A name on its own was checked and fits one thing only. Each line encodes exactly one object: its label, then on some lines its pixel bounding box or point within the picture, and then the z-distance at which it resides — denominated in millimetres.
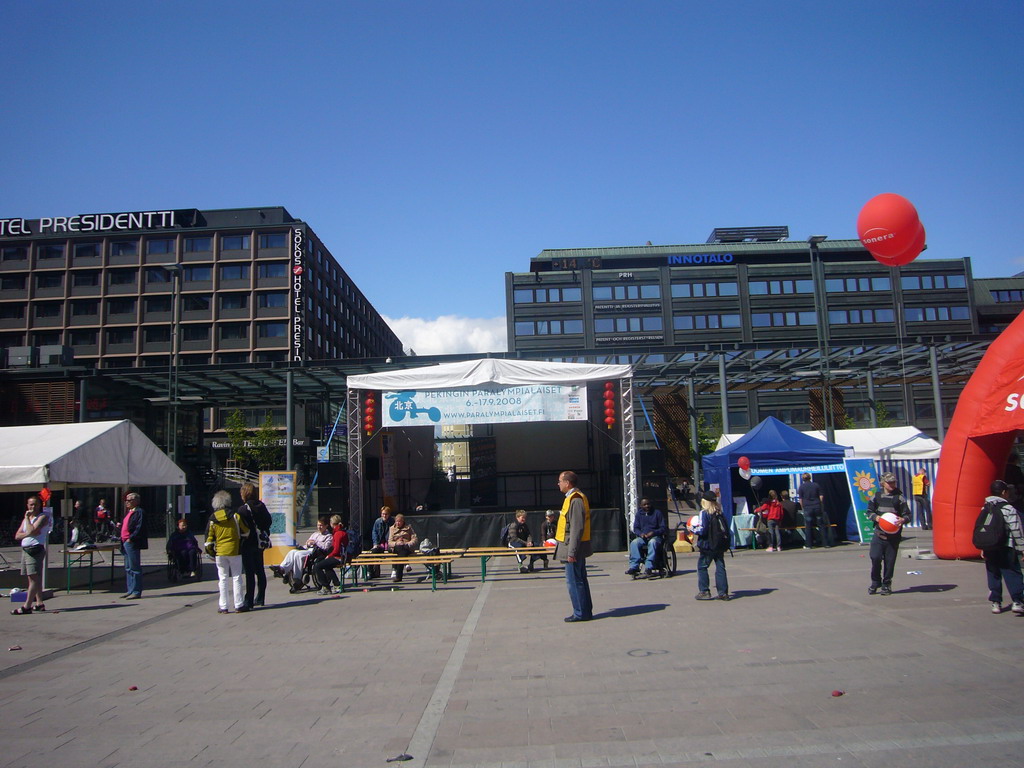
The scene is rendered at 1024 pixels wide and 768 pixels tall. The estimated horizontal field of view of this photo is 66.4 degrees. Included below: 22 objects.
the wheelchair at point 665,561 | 12906
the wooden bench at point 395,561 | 12680
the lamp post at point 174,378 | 22047
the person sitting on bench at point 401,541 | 13875
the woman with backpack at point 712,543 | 9953
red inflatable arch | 11586
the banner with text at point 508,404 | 17234
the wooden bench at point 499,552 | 13094
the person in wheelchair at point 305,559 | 12820
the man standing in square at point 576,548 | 8898
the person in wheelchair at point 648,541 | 12859
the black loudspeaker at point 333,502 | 16656
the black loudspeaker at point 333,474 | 16828
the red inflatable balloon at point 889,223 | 11891
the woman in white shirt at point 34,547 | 11461
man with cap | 9938
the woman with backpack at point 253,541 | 10883
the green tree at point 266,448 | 53438
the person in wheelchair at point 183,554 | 14867
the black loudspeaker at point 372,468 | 18297
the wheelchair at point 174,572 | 14867
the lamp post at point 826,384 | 20500
